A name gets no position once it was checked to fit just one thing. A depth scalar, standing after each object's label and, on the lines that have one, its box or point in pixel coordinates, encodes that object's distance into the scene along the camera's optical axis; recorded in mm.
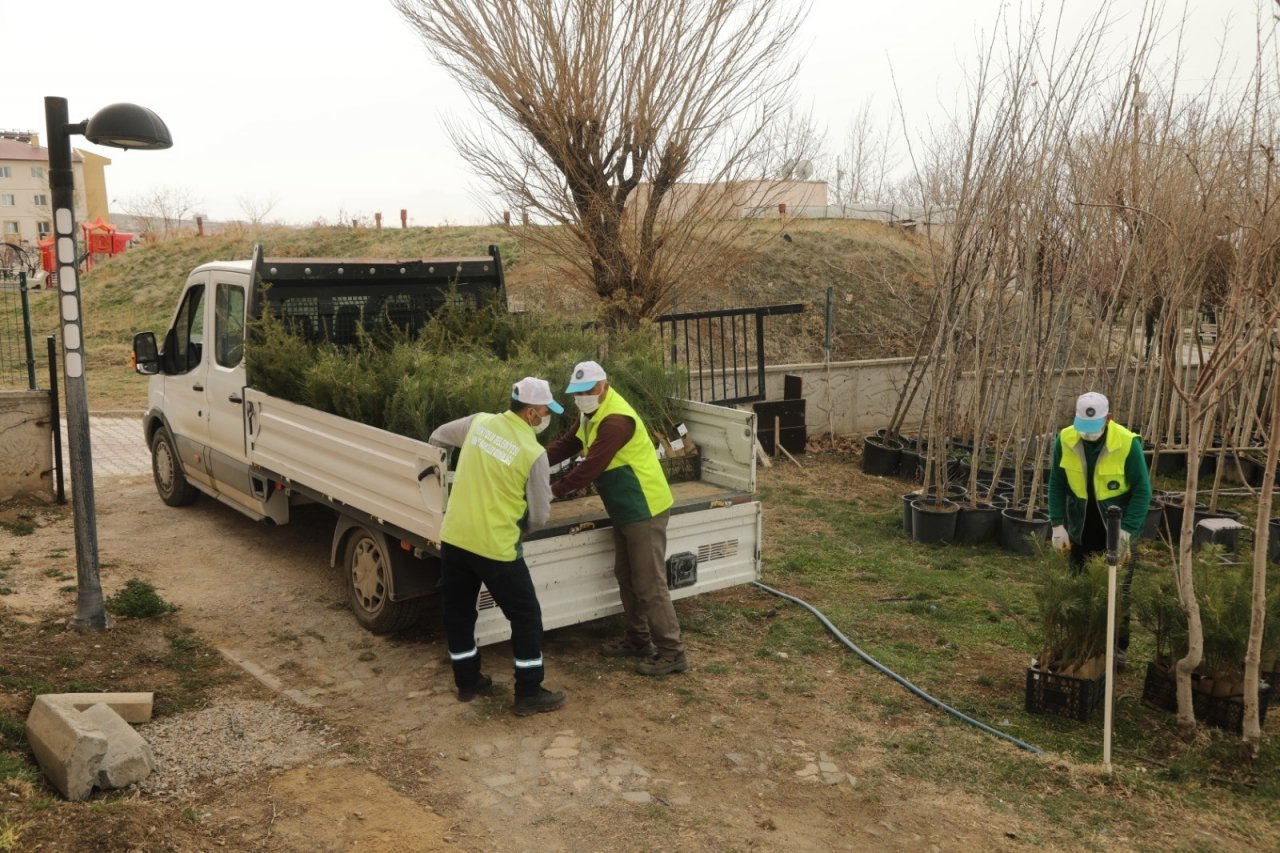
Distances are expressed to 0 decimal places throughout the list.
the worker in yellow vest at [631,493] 5570
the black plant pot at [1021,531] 8672
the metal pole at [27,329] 9859
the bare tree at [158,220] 42944
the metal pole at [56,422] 9047
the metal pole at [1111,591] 4781
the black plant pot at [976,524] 8938
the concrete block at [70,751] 4062
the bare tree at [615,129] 10938
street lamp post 5695
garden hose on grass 5148
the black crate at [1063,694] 5398
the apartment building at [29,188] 64062
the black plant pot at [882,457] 11641
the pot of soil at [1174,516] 9562
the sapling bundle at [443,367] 6227
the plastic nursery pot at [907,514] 9156
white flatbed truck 5762
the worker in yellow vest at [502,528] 5125
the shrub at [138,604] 6465
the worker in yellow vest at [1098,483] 5770
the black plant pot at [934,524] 8875
